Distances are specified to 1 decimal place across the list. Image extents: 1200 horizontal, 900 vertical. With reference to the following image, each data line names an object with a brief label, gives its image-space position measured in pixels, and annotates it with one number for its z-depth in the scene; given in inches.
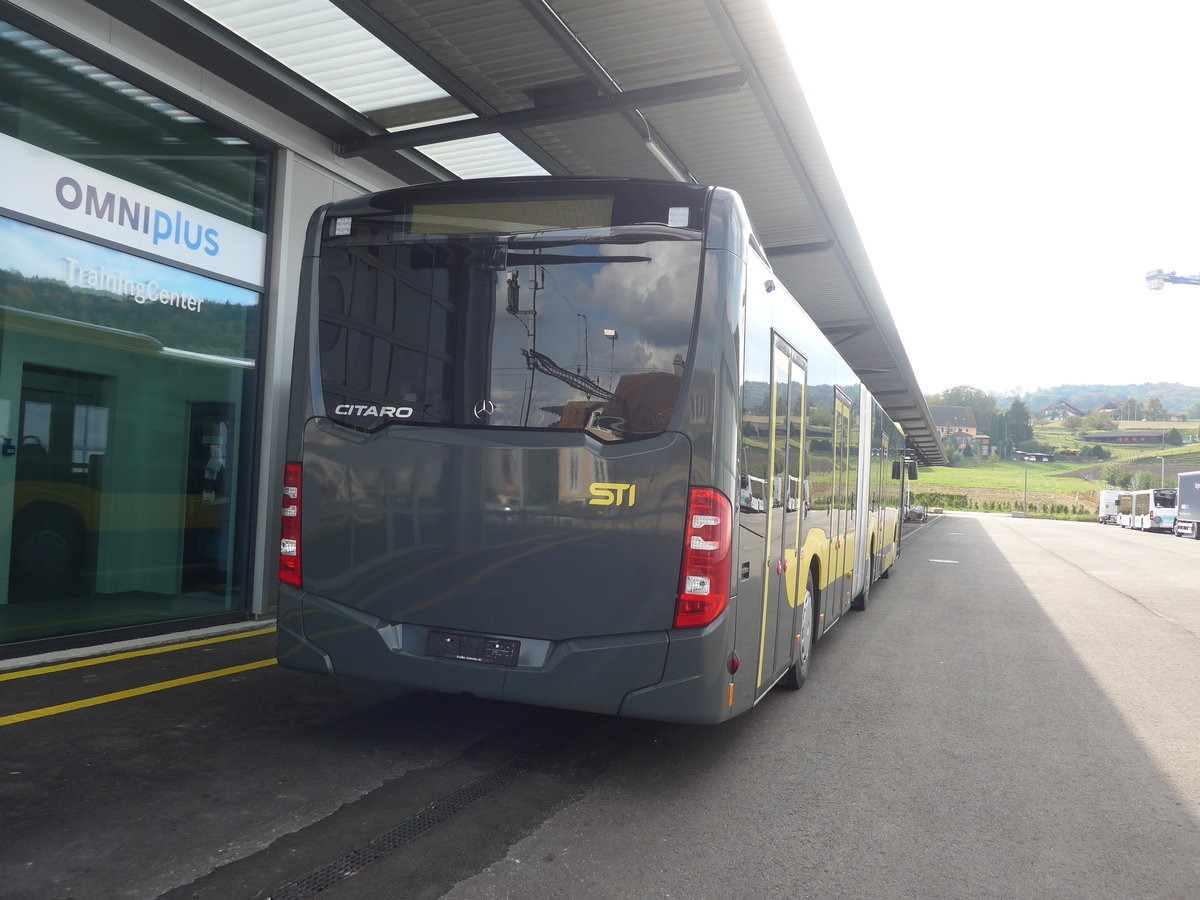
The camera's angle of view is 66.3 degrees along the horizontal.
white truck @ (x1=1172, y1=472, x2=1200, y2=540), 1962.4
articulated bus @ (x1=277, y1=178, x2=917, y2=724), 165.0
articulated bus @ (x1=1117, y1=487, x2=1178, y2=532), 2357.3
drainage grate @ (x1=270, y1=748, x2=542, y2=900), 126.3
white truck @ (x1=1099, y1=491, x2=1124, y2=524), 3088.1
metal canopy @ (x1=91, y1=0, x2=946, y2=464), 280.4
